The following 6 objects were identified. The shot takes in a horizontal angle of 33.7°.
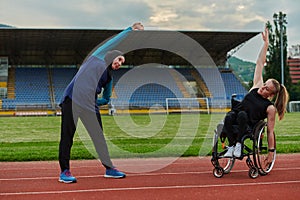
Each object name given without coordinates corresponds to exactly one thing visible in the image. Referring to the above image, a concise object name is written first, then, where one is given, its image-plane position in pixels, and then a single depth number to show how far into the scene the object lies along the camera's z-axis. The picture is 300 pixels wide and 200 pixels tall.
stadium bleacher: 44.34
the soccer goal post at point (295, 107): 49.12
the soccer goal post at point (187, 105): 43.27
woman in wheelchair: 6.33
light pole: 53.50
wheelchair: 6.32
